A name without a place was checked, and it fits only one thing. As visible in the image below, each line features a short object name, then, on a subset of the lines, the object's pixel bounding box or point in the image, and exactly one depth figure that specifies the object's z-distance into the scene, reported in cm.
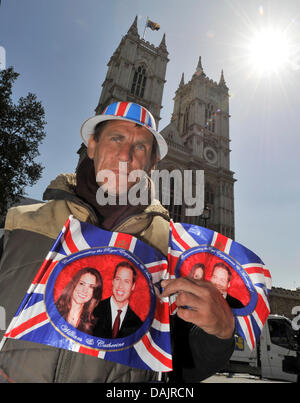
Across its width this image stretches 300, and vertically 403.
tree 1126
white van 724
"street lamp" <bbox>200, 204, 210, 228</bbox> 872
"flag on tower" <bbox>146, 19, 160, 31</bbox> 3161
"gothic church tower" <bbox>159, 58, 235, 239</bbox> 2484
